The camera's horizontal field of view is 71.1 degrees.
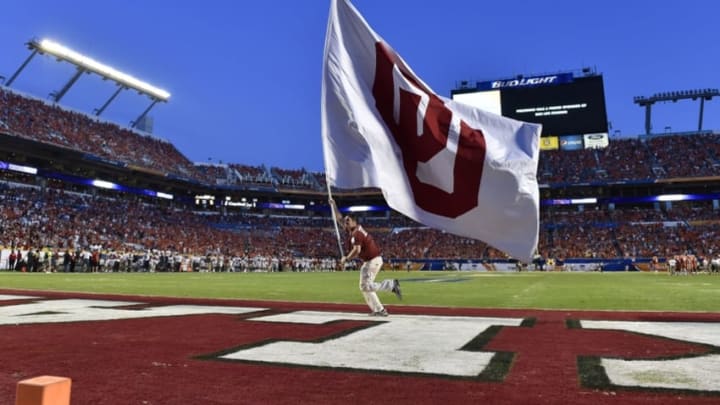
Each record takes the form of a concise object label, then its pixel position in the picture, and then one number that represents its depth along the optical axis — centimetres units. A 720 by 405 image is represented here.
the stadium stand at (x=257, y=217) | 4488
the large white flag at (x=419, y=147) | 605
